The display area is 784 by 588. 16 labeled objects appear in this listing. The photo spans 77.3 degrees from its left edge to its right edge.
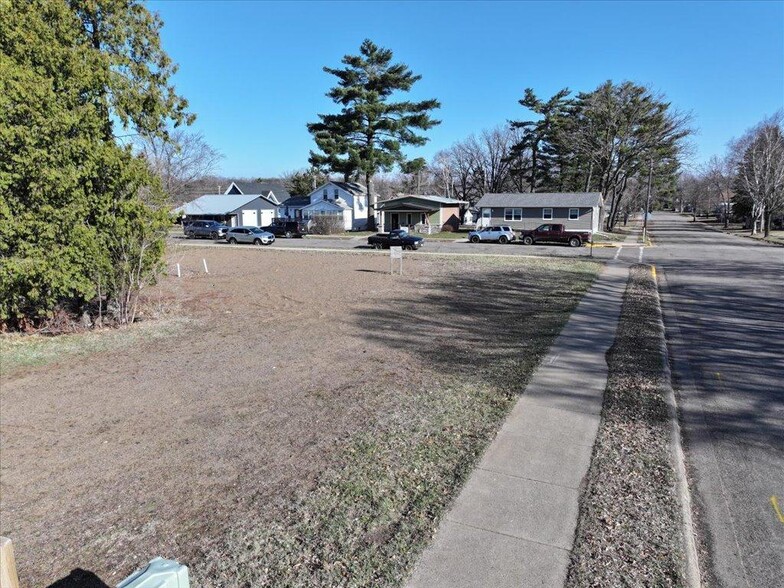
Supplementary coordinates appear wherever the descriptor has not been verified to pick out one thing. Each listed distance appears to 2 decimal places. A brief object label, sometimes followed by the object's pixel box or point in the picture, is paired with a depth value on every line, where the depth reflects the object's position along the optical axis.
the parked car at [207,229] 47.62
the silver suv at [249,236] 41.19
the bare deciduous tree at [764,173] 46.75
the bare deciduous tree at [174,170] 29.75
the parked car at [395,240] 34.03
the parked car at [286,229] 48.25
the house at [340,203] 53.62
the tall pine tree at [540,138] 61.81
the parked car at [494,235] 39.62
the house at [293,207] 59.06
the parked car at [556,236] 36.16
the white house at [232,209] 58.56
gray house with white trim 47.62
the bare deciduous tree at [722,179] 72.38
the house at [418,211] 50.66
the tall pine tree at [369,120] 46.47
